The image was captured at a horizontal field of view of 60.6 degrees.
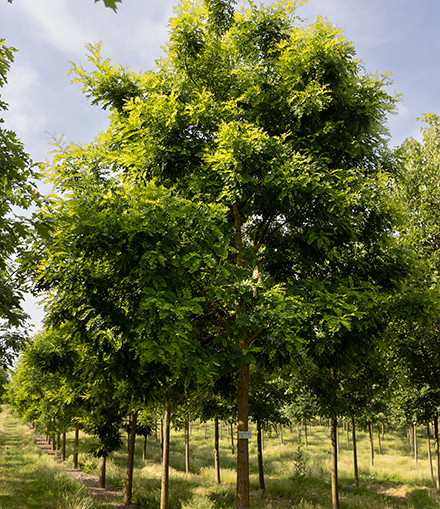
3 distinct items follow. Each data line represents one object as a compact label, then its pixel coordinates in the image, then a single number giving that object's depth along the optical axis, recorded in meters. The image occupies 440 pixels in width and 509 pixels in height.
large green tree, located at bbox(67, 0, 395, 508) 7.92
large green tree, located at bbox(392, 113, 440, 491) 11.14
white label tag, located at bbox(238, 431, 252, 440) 8.77
